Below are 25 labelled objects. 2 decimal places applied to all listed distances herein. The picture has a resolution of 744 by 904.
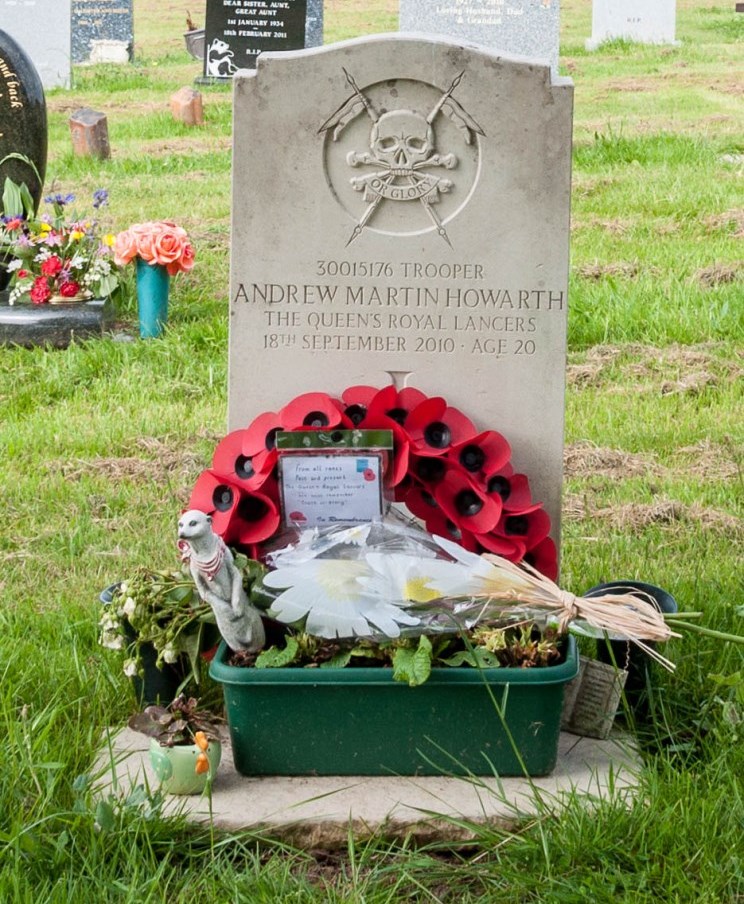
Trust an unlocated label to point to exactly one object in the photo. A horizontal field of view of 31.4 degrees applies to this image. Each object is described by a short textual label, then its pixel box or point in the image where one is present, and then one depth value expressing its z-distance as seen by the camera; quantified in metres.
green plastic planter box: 2.55
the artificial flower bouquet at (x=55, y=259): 6.20
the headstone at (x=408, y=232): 3.02
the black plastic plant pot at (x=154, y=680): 2.84
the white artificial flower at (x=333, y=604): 2.62
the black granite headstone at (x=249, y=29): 13.08
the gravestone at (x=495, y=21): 10.69
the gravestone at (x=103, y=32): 16.44
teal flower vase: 6.15
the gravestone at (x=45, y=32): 14.11
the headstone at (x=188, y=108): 11.96
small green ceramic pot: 2.54
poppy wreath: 2.96
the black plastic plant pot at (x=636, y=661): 2.86
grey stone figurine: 2.51
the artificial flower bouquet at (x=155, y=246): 6.01
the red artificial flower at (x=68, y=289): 6.21
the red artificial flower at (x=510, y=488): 3.05
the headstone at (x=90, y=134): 10.29
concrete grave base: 2.49
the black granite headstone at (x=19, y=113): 6.48
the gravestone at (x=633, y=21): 16.11
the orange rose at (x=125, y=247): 6.04
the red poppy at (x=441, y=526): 3.04
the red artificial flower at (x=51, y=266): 6.18
